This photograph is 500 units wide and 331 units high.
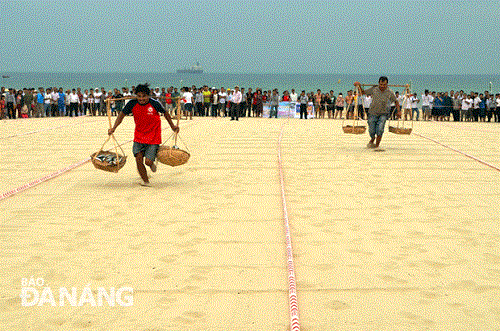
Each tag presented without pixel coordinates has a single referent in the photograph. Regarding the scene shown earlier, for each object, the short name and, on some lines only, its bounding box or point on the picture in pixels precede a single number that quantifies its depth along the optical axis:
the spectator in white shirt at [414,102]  27.98
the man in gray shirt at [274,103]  28.89
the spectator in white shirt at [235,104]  25.55
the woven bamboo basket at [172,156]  9.27
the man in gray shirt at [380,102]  13.41
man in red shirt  9.11
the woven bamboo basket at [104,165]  9.02
